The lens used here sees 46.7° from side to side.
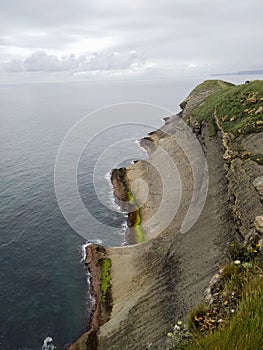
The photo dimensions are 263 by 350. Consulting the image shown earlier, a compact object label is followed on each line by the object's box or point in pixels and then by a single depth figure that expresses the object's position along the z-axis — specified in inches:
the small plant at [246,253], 601.1
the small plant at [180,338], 328.8
